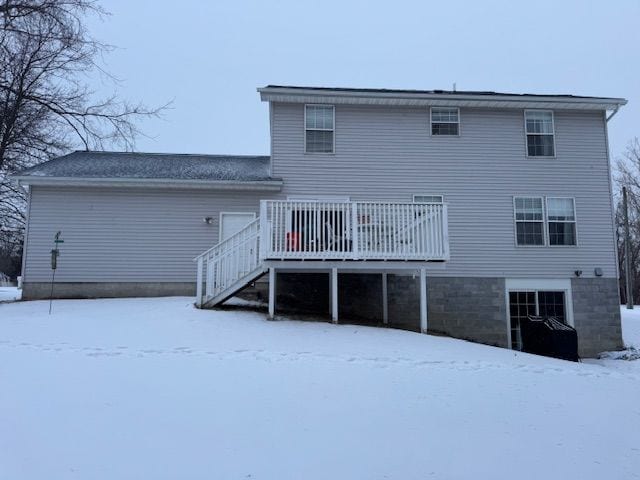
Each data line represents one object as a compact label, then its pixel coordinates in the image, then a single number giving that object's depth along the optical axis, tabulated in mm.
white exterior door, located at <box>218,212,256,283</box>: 10672
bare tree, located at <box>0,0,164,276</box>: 14844
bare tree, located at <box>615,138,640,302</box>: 34625
